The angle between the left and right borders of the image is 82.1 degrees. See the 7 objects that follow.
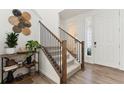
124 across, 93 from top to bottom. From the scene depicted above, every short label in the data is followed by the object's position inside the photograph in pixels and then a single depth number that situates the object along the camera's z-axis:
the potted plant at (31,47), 2.26
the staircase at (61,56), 1.83
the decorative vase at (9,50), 1.97
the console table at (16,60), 1.87
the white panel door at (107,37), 2.65
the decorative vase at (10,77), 1.99
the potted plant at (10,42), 1.97
